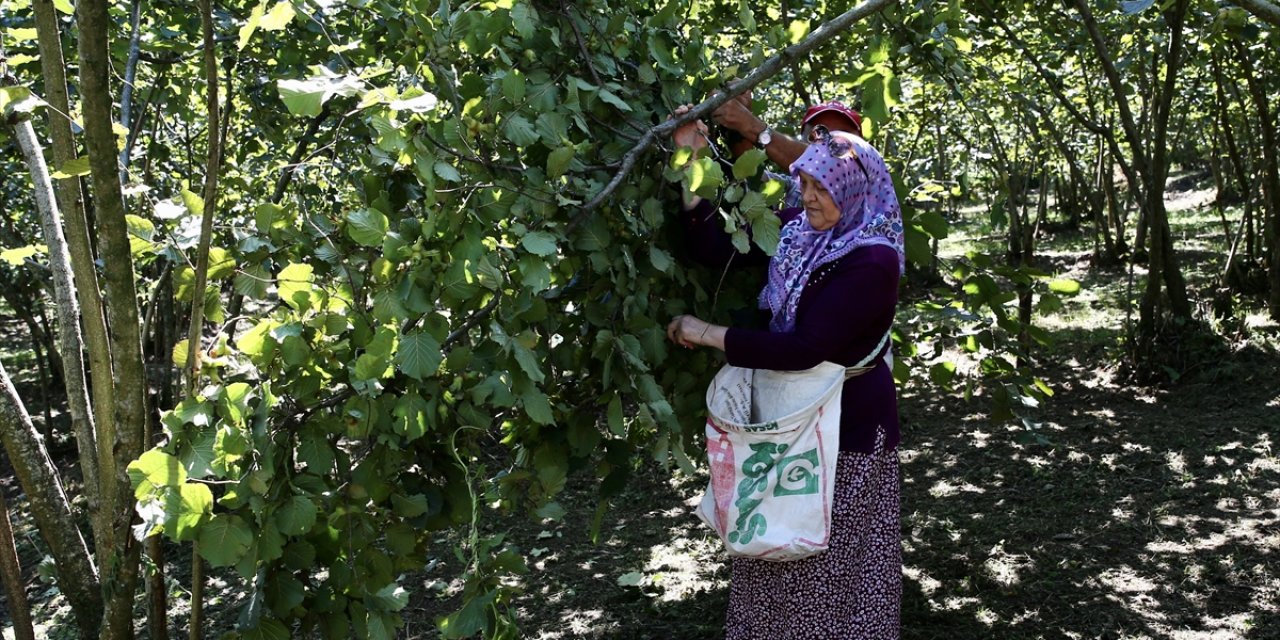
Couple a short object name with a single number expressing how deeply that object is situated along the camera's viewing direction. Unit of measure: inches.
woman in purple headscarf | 90.0
